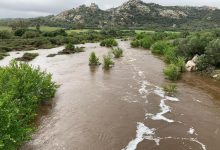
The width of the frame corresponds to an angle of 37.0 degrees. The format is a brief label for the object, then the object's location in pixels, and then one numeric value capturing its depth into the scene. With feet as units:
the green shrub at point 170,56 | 171.36
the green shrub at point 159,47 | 217.01
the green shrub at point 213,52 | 142.20
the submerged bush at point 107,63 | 158.21
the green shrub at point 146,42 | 259.80
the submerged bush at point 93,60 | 169.89
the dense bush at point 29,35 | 324.80
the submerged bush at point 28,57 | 195.23
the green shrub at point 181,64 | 150.39
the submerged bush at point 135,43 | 268.82
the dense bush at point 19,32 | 340.18
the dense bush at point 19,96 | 54.19
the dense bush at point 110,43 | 272.31
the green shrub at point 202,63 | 149.89
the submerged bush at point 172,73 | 132.98
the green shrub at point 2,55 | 204.46
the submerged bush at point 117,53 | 197.57
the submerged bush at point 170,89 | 111.11
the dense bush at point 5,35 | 310.24
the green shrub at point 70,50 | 227.36
